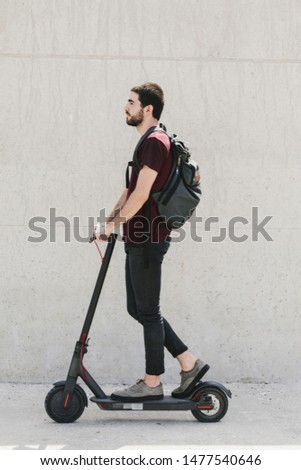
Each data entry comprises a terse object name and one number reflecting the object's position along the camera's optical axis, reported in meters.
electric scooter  5.18
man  5.11
